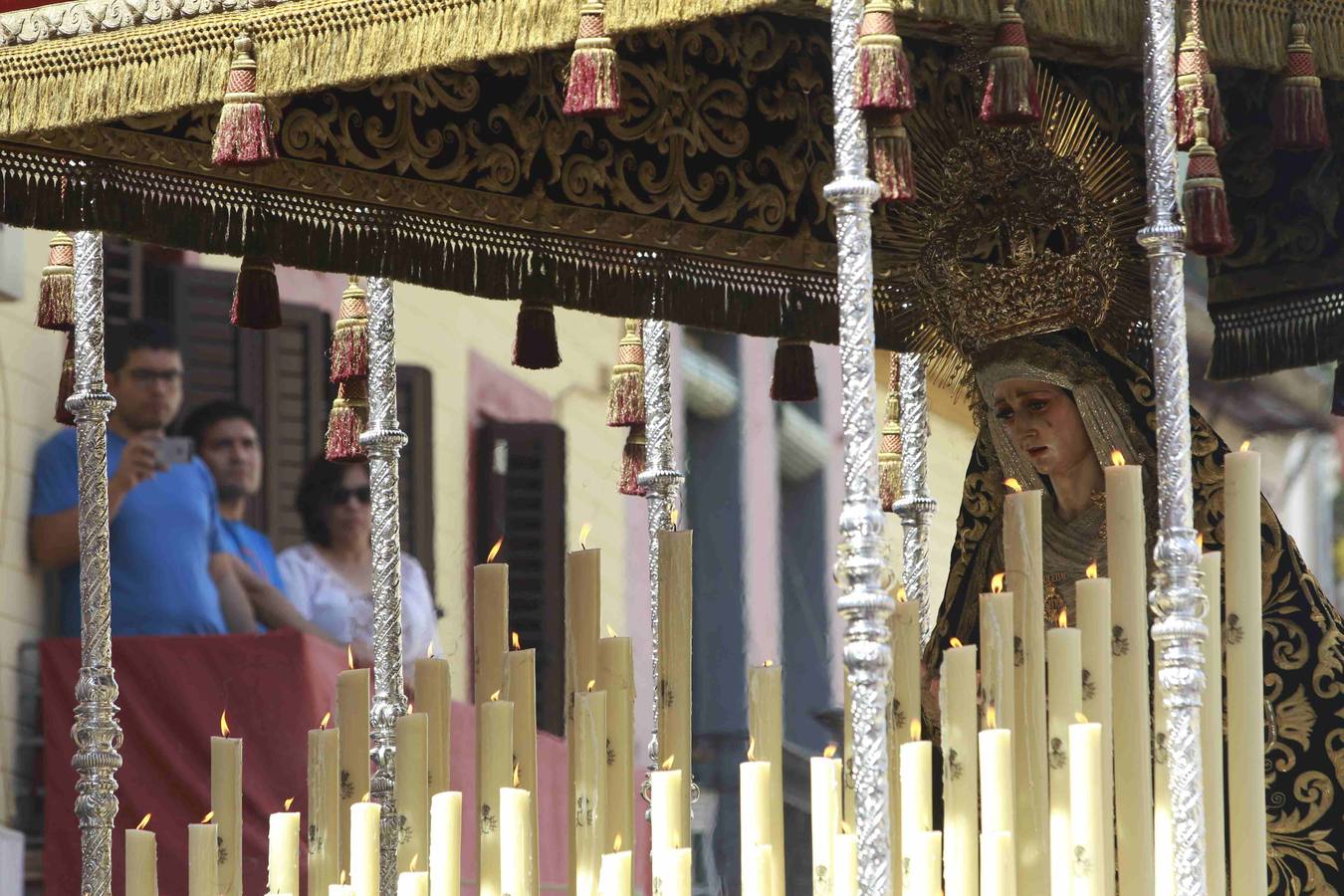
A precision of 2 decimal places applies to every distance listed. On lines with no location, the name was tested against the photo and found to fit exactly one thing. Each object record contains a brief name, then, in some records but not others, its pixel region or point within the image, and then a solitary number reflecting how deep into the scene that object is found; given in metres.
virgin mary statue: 9.62
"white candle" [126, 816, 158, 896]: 9.14
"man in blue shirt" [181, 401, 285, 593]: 20.34
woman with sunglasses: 20.73
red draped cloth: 18.39
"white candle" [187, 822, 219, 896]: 9.06
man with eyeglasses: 19.00
